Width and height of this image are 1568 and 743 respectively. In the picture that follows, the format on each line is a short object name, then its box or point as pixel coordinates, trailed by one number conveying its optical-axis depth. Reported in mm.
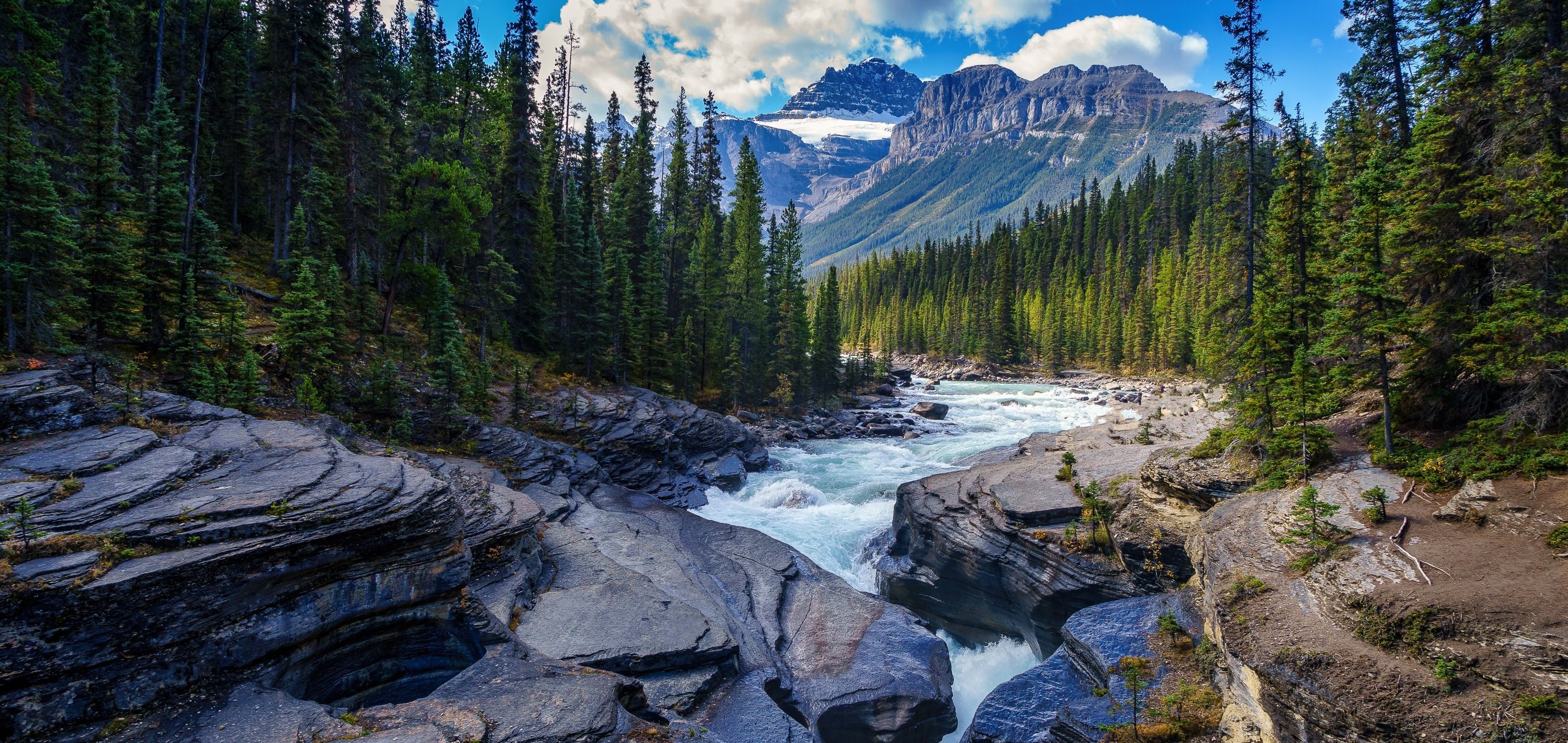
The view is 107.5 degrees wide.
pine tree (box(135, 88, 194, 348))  15406
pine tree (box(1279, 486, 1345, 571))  10016
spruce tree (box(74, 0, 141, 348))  14016
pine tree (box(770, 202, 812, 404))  48406
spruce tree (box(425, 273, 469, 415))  22109
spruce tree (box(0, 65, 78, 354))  12164
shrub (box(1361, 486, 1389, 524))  10219
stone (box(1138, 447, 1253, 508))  15070
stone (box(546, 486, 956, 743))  11711
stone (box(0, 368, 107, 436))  9172
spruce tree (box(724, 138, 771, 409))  43094
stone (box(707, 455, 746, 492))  28109
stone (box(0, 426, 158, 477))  8344
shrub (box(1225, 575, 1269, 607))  10125
